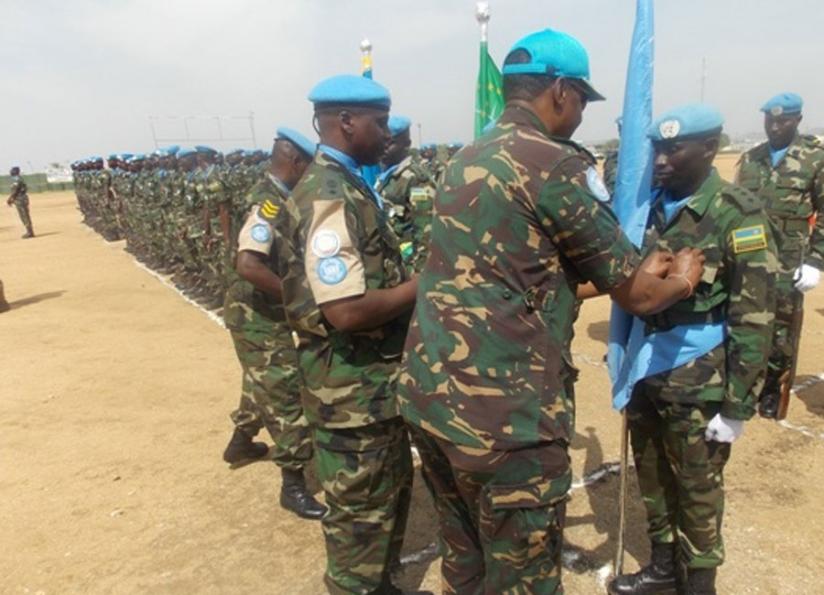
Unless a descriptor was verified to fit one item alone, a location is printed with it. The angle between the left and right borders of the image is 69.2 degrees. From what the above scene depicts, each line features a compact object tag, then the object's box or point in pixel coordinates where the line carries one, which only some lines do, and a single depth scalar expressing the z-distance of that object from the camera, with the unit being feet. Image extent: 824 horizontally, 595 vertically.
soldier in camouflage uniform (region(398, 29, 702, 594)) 5.27
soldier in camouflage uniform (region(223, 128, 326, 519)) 11.91
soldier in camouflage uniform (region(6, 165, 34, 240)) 58.23
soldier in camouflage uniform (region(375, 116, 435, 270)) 15.81
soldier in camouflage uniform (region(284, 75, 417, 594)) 6.91
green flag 16.43
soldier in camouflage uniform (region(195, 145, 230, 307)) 24.88
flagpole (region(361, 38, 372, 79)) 20.06
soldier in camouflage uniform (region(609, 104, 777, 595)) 7.53
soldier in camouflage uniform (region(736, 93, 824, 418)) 16.43
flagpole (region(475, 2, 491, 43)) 16.06
